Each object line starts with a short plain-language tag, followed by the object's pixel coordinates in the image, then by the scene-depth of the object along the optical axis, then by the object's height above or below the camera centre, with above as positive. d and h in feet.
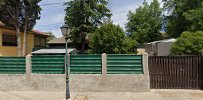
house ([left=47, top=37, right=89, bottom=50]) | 59.75 +2.85
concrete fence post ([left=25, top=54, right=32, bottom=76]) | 19.71 -2.64
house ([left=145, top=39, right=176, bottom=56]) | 38.57 +0.43
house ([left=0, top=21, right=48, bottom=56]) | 40.01 +3.30
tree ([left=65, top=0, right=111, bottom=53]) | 51.65 +13.67
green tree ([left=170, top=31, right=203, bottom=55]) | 28.58 +0.77
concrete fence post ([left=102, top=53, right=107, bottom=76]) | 19.10 -2.60
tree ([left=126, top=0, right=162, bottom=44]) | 82.33 +17.80
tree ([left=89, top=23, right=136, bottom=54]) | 34.23 +2.42
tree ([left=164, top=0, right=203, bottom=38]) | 42.15 +13.30
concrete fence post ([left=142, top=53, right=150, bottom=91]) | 18.92 -2.75
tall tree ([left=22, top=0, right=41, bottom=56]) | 43.88 +12.91
